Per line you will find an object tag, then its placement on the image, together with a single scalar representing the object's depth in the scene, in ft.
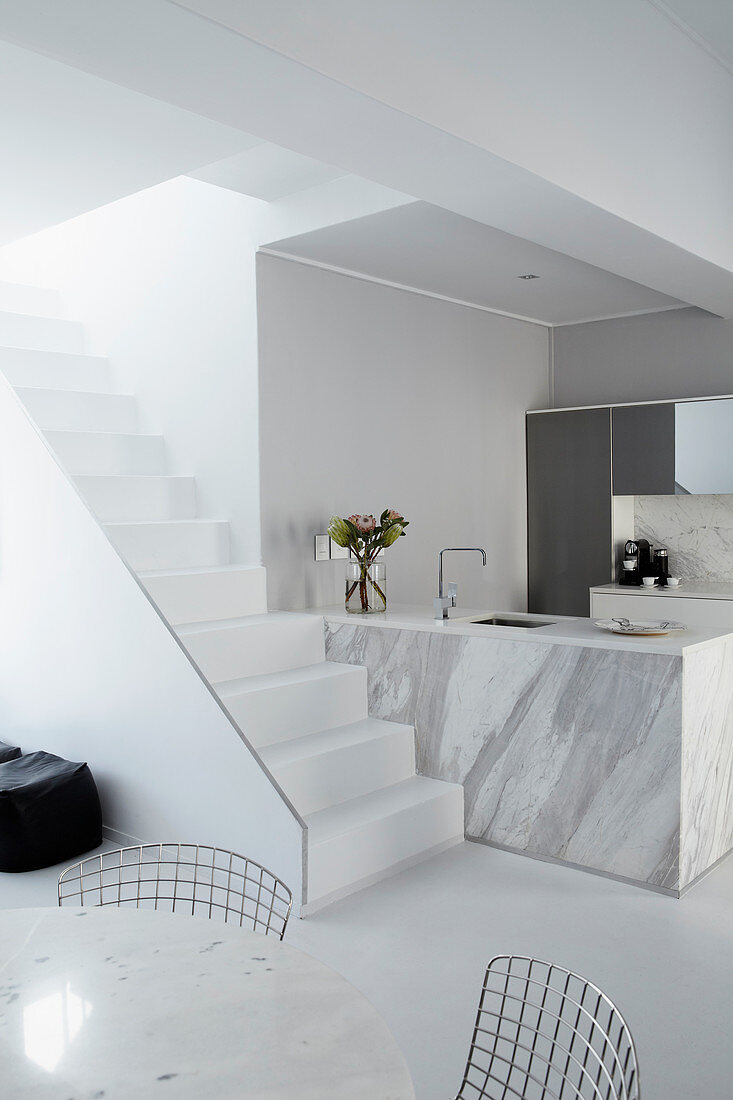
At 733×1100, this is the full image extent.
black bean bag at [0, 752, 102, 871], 12.02
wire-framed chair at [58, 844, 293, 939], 10.71
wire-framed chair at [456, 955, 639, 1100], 7.52
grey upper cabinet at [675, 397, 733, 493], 17.29
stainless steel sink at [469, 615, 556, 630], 14.34
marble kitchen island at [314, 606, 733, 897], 11.39
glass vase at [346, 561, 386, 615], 14.97
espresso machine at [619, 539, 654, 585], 19.29
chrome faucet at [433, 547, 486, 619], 14.06
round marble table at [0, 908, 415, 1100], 4.19
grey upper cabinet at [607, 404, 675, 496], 18.10
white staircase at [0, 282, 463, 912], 12.01
